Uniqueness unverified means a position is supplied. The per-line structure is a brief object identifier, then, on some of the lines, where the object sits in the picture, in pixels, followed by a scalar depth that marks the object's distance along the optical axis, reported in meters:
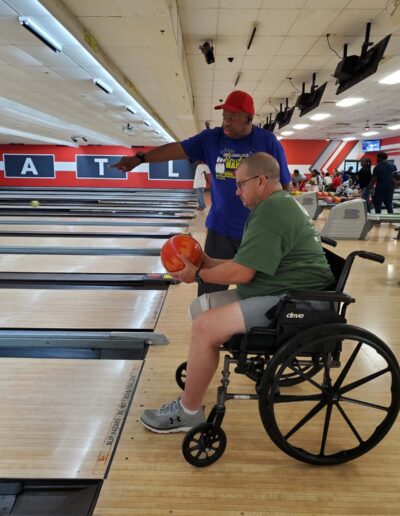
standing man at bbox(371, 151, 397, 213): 7.34
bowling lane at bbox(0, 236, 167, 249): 5.50
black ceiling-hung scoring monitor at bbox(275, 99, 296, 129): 8.62
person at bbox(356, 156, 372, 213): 8.44
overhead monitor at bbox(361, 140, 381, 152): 17.23
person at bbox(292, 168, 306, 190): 11.01
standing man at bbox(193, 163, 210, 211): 10.20
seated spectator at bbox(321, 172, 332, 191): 10.22
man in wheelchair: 1.38
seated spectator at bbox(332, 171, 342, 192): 10.10
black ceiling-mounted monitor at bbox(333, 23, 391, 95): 4.42
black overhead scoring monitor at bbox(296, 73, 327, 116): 6.53
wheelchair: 1.34
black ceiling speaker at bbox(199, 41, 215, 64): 4.64
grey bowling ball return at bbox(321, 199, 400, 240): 6.32
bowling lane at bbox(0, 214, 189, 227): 7.43
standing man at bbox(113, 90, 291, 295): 1.99
